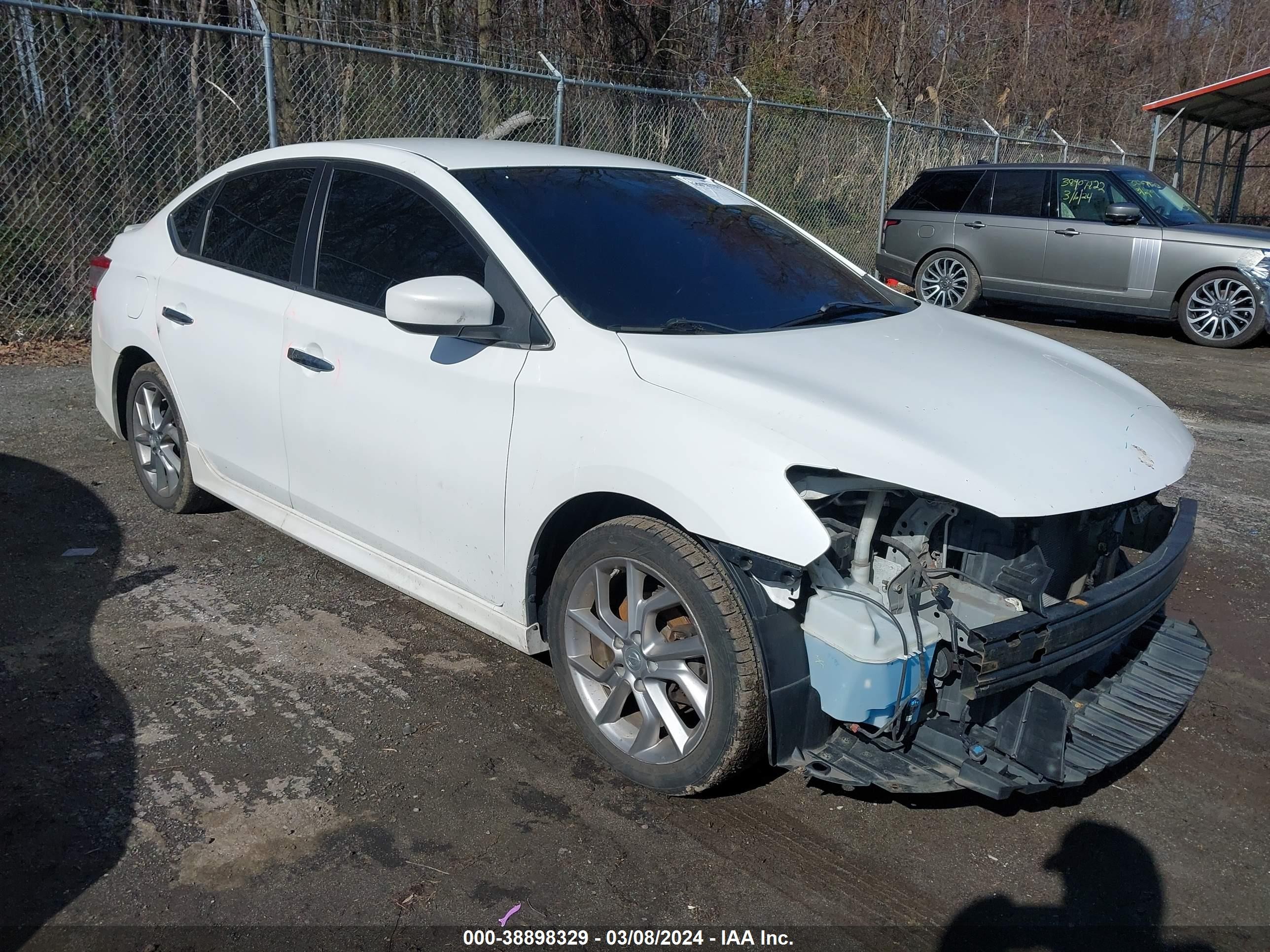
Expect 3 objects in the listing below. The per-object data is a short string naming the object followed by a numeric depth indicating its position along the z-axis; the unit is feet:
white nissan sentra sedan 8.95
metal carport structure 56.18
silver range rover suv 35.40
